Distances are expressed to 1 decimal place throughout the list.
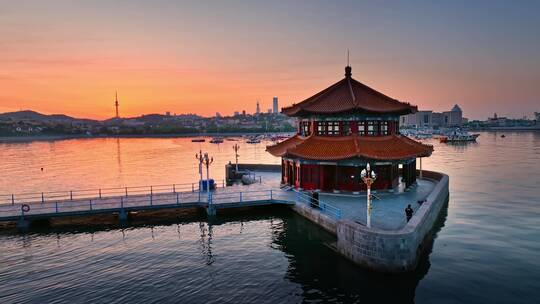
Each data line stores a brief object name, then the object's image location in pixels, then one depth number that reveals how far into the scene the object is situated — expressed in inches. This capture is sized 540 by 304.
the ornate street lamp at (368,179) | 901.8
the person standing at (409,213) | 985.4
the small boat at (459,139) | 6894.7
